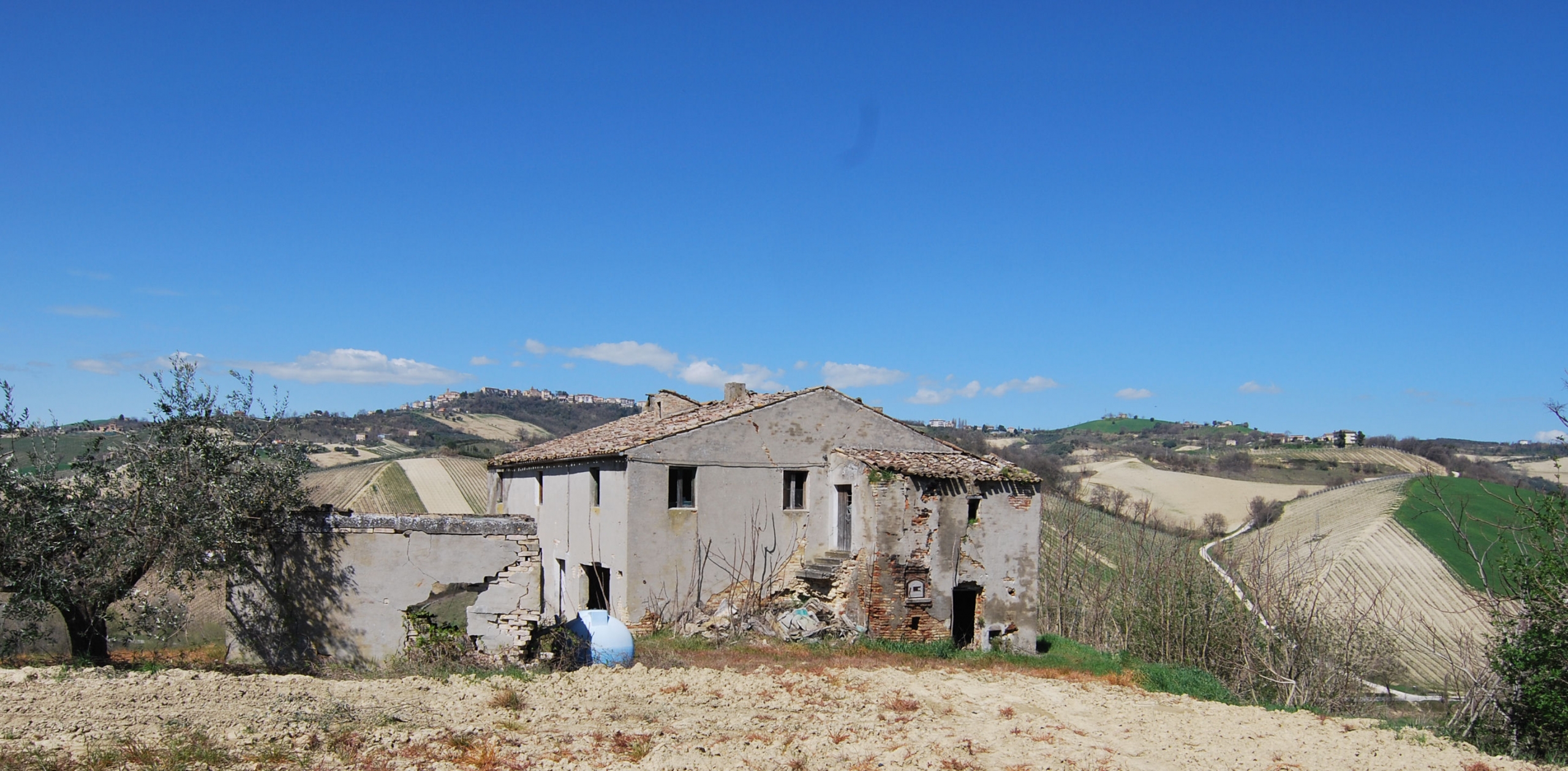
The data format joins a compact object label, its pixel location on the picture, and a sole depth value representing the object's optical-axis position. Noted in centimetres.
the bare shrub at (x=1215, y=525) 5253
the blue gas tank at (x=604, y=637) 1563
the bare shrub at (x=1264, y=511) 5543
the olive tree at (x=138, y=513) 1291
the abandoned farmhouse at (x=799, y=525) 2086
